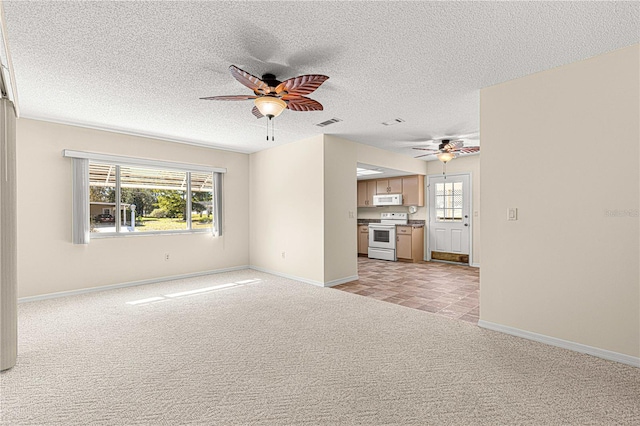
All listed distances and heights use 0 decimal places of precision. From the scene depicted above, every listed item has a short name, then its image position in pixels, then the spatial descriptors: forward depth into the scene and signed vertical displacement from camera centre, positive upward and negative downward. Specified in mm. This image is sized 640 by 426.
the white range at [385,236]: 7930 -674
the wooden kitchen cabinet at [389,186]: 8188 +647
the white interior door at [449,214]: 7242 -100
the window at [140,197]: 4664 +247
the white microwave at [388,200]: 8062 +271
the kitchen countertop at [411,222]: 7873 -334
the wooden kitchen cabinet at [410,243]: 7652 -809
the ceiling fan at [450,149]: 5125 +1025
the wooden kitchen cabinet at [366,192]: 8872 +518
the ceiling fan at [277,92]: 2452 +1024
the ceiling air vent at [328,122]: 4324 +1245
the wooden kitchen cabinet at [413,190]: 7844 +494
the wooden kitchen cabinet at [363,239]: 8758 -816
